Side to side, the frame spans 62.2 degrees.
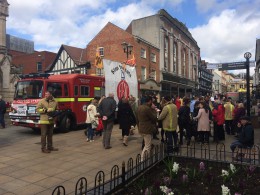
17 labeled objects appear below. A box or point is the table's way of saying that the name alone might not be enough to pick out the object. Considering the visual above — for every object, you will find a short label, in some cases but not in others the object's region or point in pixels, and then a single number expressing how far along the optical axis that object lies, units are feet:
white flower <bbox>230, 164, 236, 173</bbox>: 13.73
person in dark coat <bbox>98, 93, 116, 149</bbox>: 24.14
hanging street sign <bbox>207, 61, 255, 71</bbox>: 33.68
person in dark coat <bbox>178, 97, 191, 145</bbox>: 25.37
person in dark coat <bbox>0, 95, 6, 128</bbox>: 38.59
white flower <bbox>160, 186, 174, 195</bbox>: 10.99
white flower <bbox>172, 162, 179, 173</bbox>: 13.99
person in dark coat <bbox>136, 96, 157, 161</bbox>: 19.47
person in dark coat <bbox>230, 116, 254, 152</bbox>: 17.29
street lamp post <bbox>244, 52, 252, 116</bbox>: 33.28
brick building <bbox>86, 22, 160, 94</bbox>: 82.63
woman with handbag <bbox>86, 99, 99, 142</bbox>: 27.39
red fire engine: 31.83
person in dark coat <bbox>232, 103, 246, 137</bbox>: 30.20
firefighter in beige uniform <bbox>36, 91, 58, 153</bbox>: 22.24
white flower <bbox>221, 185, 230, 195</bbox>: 10.65
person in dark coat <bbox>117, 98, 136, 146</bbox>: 25.59
